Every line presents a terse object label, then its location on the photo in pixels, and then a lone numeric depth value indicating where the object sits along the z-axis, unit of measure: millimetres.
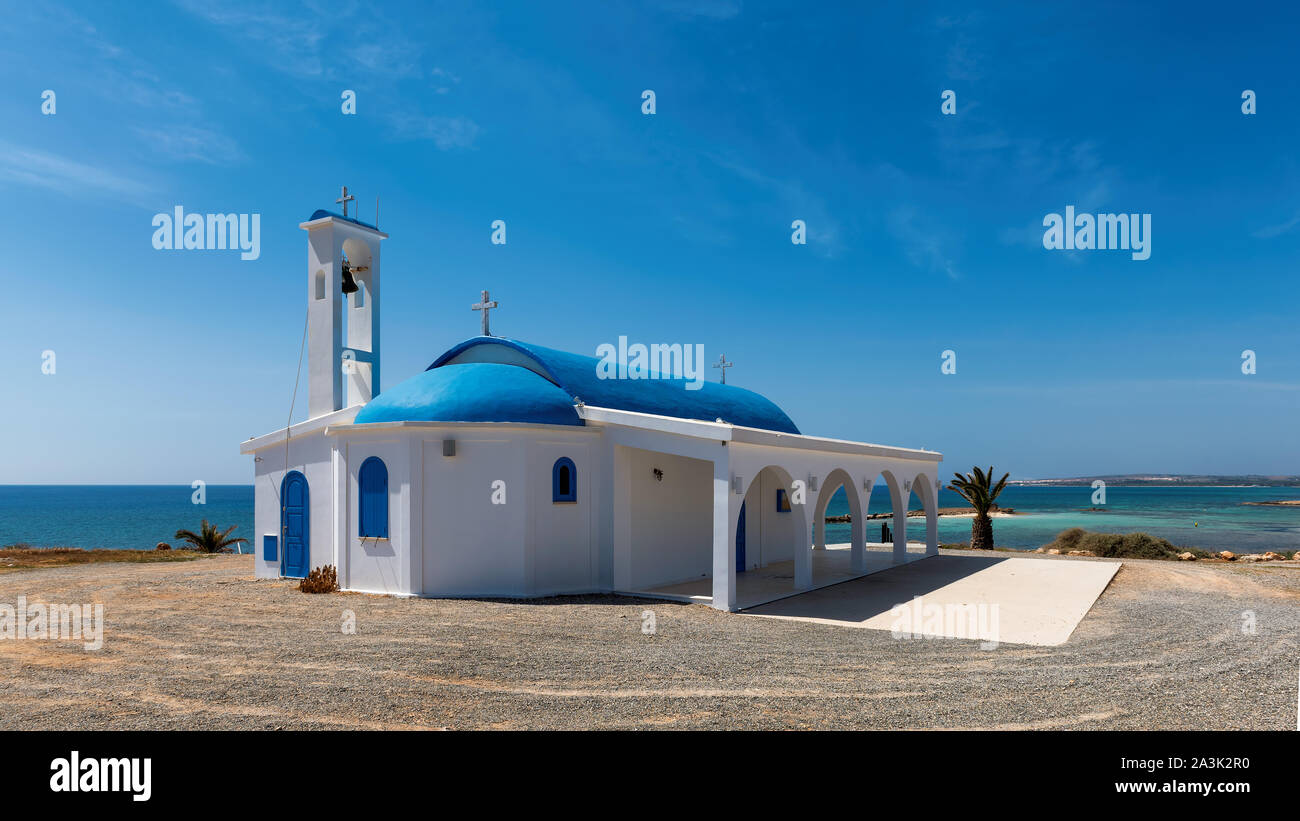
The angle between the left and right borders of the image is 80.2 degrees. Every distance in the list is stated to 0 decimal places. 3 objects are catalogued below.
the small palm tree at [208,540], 27594
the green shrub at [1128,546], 26062
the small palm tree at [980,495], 28188
